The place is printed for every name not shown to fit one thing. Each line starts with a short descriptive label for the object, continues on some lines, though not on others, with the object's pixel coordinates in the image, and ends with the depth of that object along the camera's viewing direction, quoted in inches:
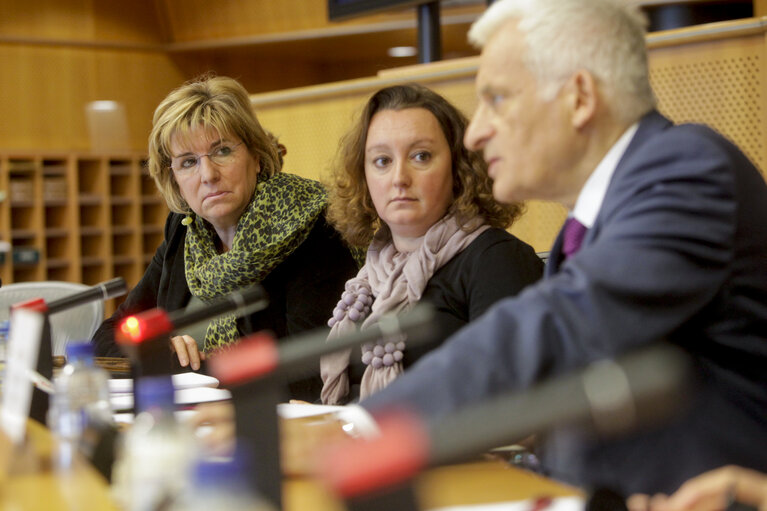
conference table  76.3
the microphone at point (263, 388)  65.8
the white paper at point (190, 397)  94.7
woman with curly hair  102.7
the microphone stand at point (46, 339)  90.0
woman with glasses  117.7
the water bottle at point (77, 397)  86.1
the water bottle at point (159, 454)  64.5
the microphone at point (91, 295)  90.2
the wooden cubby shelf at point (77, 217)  350.6
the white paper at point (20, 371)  87.2
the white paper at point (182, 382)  99.2
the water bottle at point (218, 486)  47.4
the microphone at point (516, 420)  39.9
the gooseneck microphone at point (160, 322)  82.9
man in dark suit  80.6
